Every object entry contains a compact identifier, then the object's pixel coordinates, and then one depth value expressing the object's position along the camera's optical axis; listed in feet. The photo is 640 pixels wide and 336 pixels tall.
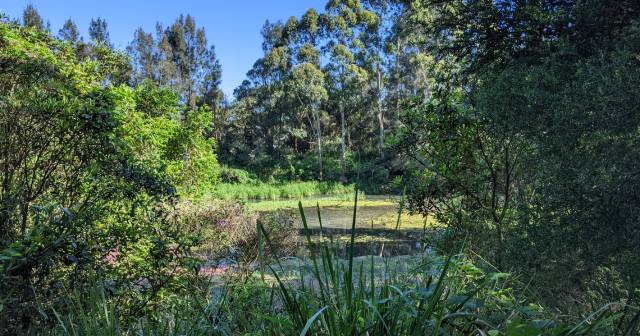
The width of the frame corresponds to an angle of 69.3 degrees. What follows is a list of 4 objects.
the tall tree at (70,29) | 152.35
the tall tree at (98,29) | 156.46
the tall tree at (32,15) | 141.22
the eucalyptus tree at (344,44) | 101.24
